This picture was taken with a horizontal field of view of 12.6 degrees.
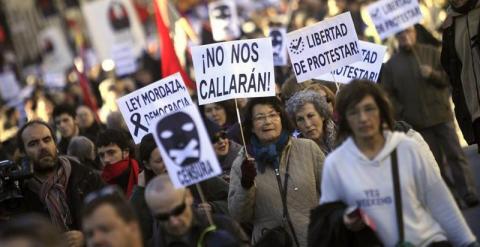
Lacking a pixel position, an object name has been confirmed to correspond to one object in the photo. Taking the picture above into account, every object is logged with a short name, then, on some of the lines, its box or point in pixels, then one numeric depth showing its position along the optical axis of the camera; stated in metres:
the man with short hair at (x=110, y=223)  10.26
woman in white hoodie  10.74
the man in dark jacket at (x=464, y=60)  15.96
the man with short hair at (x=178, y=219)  11.14
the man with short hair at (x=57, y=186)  15.28
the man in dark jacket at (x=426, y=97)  21.30
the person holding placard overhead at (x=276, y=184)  13.82
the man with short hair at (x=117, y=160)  16.74
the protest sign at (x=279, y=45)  26.45
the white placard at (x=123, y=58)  37.92
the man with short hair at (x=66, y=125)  22.89
